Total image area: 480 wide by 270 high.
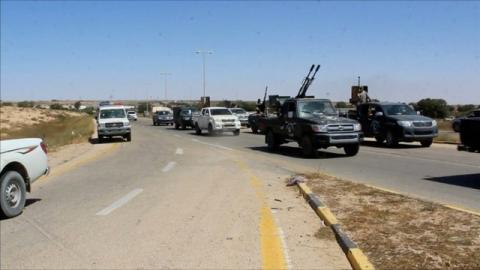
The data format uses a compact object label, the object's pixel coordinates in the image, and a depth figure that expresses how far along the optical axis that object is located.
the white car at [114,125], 31.42
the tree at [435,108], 60.16
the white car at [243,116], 47.32
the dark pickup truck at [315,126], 18.39
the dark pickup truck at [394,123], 22.42
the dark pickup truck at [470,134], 12.09
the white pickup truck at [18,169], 9.29
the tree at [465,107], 82.20
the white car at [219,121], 35.47
